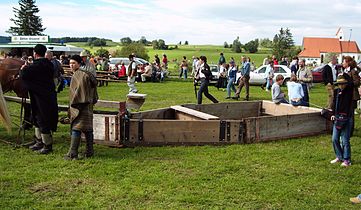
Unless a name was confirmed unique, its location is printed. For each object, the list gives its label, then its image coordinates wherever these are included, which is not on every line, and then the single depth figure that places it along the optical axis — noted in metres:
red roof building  102.44
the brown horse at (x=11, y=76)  9.26
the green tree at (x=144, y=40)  83.70
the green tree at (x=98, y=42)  79.07
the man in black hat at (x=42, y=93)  7.73
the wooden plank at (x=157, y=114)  9.56
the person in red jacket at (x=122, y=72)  25.24
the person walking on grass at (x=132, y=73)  16.72
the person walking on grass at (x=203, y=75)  13.85
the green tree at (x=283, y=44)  75.69
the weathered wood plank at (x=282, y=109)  10.59
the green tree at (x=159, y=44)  81.94
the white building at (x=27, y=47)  30.18
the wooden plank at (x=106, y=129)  8.34
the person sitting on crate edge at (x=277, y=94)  11.40
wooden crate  8.34
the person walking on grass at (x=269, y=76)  22.89
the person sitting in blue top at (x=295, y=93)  11.04
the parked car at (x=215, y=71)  25.94
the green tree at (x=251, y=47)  87.50
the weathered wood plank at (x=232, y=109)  11.09
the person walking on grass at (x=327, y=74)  12.70
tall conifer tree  67.44
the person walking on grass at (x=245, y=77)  18.08
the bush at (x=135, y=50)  47.83
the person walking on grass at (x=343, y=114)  7.29
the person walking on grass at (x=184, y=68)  31.25
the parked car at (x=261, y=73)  26.68
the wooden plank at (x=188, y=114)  9.09
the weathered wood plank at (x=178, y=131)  8.38
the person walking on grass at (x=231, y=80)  18.62
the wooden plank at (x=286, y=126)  8.88
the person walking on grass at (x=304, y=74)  15.63
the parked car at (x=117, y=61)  30.84
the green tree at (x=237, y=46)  85.19
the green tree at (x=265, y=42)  103.11
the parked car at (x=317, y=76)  28.48
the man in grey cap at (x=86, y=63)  9.14
